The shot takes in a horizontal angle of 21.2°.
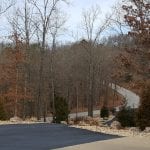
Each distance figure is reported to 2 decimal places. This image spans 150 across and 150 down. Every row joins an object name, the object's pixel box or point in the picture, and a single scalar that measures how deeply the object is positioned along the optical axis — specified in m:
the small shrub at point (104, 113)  36.17
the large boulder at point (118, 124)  19.90
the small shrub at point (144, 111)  16.58
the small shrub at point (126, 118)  21.12
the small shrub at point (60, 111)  24.83
